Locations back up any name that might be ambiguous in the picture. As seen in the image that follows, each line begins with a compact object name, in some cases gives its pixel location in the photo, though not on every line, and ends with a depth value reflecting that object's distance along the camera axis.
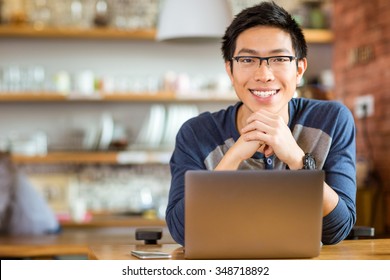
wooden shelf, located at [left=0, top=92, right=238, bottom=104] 8.81
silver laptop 2.61
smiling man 3.15
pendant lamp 5.78
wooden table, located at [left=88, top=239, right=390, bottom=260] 2.86
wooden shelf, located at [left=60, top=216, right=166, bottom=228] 7.79
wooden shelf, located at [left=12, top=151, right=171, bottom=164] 8.84
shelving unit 8.87
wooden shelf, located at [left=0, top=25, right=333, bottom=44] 8.87
